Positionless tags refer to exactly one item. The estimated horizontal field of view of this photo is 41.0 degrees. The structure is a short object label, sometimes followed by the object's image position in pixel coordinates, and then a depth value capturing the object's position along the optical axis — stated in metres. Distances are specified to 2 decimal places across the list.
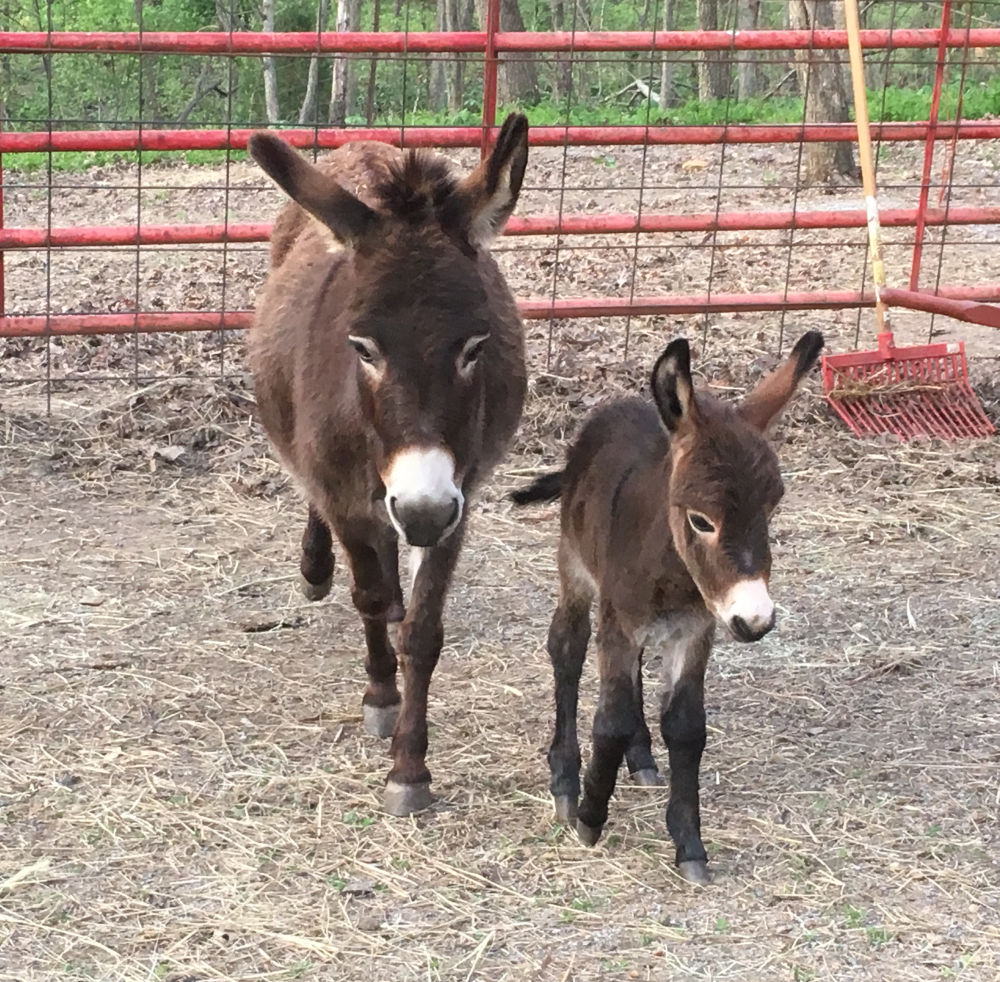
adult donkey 3.22
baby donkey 2.99
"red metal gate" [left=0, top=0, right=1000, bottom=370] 6.60
